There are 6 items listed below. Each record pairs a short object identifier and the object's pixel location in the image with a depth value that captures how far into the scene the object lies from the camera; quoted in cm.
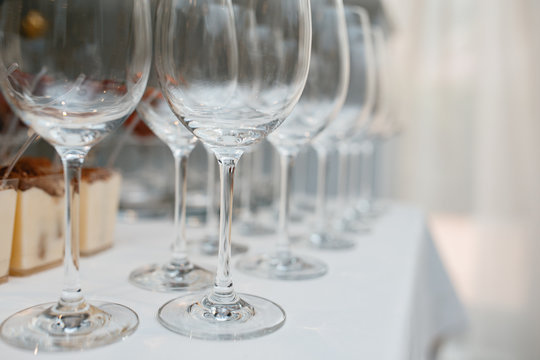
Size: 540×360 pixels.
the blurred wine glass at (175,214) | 44
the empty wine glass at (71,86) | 29
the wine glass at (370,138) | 85
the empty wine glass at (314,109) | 52
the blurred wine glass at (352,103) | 69
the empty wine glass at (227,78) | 34
